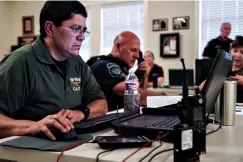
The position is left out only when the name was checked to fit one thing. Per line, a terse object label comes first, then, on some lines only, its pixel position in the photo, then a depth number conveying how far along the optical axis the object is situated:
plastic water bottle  1.57
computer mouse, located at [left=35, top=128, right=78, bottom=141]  0.98
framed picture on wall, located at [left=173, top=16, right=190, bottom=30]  5.43
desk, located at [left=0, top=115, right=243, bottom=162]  0.80
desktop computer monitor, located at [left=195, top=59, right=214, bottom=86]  3.05
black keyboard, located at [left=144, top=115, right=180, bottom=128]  1.05
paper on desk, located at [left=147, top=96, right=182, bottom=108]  1.71
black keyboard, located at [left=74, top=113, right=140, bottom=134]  1.09
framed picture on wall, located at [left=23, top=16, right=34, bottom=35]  7.03
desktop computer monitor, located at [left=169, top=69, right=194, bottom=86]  4.91
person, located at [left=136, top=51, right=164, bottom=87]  5.18
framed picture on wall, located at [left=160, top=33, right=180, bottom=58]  5.51
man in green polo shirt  1.26
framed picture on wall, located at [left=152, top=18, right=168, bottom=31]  5.60
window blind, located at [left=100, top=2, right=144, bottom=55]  6.01
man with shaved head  2.08
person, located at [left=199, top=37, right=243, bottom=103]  2.37
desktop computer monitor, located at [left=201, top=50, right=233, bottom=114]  1.02
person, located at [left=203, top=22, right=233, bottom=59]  5.00
